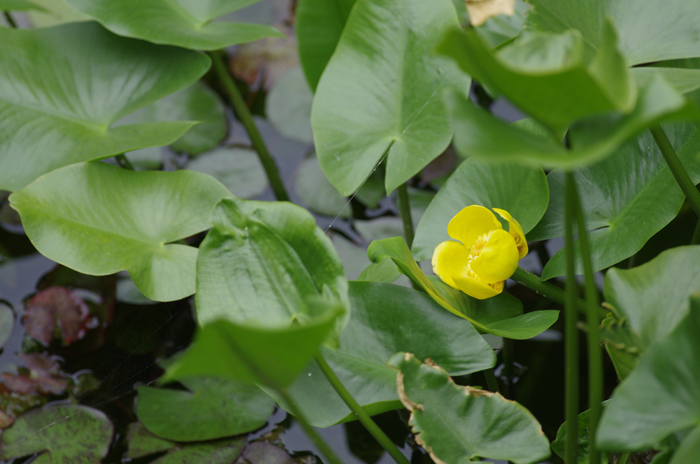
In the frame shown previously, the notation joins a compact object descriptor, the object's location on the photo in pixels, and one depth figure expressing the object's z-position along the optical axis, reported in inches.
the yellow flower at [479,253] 62.5
